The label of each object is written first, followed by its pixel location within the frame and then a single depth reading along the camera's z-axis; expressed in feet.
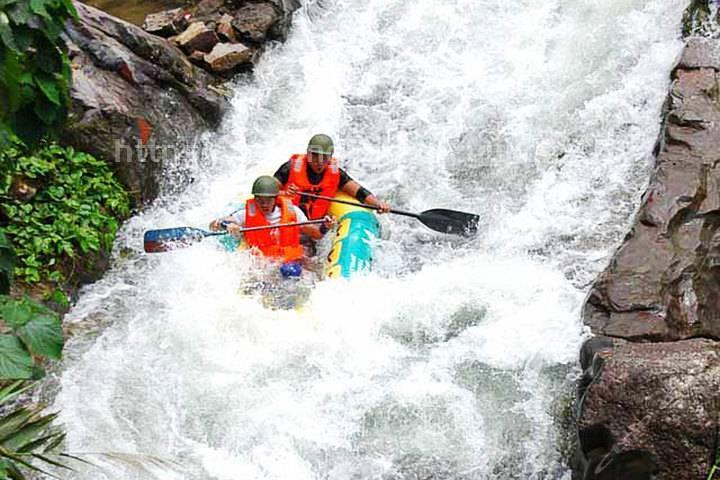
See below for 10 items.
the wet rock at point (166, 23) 55.52
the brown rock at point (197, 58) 54.34
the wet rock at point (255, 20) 56.39
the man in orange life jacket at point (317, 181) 44.37
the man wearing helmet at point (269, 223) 41.34
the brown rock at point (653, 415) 24.61
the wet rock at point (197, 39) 54.39
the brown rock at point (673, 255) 32.37
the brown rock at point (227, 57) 54.49
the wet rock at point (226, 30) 56.08
